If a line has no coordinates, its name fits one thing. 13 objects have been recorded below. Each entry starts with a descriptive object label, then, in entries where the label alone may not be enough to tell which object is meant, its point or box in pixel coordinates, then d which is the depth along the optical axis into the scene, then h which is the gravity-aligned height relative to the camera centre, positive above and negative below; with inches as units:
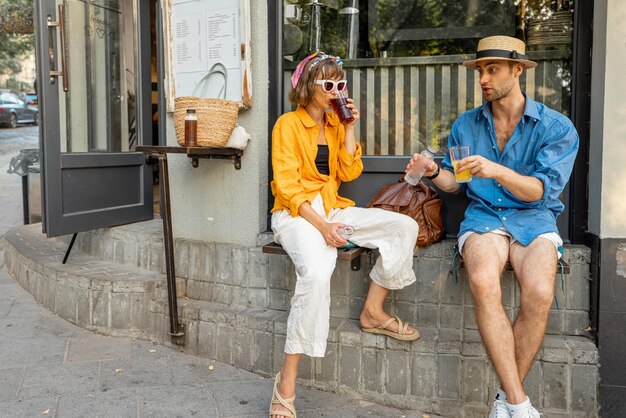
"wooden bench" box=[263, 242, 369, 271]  128.0 -19.9
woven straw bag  142.7 +7.5
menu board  154.9 +25.2
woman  122.0 -14.1
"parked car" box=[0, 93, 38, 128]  988.0 +66.0
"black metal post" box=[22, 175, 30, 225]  284.8 -21.2
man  114.7 -9.8
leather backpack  140.2 -11.5
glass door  169.9 +12.4
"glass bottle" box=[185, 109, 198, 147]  140.6 +5.5
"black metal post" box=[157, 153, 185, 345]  149.9 -23.4
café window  157.6 +24.8
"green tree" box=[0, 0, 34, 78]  375.2 +77.0
